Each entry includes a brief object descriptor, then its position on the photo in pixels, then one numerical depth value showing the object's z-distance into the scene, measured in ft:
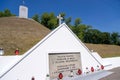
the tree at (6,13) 113.04
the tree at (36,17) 120.99
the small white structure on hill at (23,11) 60.46
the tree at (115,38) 166.71
